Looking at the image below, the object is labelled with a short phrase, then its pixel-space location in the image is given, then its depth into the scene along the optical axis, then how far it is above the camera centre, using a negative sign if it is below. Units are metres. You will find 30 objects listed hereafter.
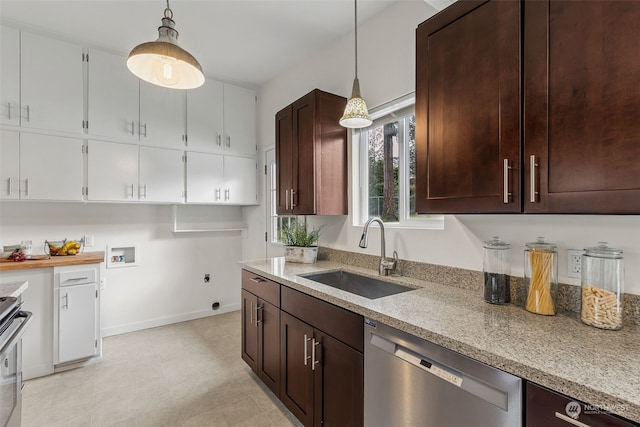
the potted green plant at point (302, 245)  2.54 -0.28
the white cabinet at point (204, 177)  3.43 +0.42
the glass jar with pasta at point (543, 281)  1.22 -0.28
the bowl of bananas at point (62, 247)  2.73 -0.32
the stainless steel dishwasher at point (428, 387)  0.90 -0.61
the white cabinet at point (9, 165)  2.49 +0.40
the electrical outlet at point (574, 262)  1.26 -0.21
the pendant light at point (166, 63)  1.46 +0.80
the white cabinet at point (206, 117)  3.43 +1.13
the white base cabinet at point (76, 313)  2.49 -0.85
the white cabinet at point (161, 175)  3.15 +0.41
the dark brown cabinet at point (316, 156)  2.34 +0.47
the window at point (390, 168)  2.13 +0.35
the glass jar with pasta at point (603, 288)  1.07 -0.27
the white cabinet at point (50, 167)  2.57 +0.40
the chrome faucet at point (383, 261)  2.00 -0.32
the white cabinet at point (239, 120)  3.67 +1.17
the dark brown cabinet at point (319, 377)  1.41 -0.88
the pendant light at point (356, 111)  1.84 +0.63
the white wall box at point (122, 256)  3.27 -0.48
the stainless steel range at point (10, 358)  1.27 -0.68
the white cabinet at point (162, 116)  3.15 +1.05
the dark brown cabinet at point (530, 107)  0.91 +0.39
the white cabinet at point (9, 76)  2.49 +1.15
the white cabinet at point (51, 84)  2.58 +1.15
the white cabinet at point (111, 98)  2.88 +1.14
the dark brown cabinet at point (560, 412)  0.72 -0.50
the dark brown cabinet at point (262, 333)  2.05 -0.89
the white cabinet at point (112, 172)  2.86 +0.41
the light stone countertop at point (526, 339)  0.74 -0.42
